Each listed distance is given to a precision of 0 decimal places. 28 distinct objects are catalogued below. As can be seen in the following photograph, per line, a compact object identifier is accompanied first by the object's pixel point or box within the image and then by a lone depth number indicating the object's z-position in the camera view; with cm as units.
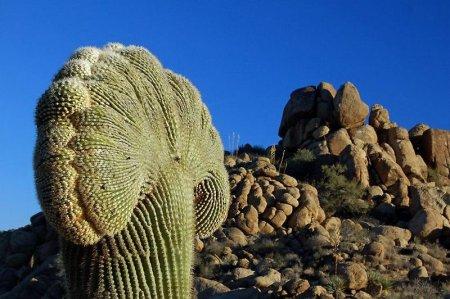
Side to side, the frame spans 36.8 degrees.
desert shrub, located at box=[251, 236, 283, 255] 1616
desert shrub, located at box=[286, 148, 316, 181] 2275
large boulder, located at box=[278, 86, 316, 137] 2696
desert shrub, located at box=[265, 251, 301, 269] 1529
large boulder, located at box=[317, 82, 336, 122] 2594
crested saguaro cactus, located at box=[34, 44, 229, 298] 289
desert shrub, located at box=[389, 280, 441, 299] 1315
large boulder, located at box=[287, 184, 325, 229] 1750
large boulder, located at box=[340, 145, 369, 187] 2130
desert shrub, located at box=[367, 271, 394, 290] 1336
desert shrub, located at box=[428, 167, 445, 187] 2416
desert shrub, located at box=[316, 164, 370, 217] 1981
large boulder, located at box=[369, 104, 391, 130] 2582
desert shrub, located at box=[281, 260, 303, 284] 1430
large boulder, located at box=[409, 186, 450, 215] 1936
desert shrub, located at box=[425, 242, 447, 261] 1672
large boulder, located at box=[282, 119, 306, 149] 2628
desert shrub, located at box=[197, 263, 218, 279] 1486
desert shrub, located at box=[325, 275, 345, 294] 1255
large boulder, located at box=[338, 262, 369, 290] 1300
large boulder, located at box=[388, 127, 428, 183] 2341
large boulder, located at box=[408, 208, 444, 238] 1782
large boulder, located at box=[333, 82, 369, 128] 2522
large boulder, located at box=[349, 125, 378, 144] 2438
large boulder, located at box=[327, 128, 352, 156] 2383
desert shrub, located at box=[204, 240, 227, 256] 1584
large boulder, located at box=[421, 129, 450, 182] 2522
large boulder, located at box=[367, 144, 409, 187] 2181
